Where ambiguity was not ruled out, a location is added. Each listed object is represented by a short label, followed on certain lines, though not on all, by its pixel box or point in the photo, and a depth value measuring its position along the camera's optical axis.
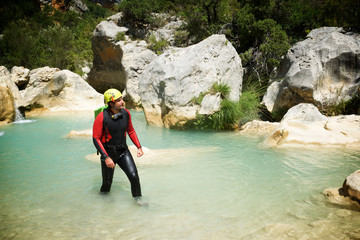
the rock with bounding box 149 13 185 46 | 16.28
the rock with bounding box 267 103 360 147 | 6.26
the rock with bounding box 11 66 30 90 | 14.76
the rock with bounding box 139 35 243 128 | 8.71
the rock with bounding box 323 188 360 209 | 3.47
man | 3.35
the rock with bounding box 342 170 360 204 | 3.43
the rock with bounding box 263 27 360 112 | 8.52
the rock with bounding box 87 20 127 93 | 16.16
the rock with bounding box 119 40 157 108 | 15.04
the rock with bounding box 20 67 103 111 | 14.63
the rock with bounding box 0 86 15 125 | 10.80
